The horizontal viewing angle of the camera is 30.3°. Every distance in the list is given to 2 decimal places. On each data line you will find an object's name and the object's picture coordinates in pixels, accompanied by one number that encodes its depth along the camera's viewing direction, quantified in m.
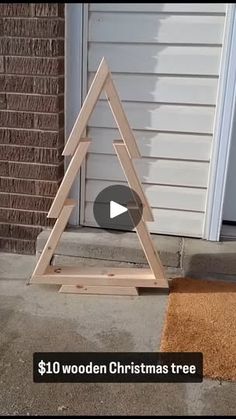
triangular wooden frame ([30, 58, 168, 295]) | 2.09
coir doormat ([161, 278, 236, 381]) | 1.81
